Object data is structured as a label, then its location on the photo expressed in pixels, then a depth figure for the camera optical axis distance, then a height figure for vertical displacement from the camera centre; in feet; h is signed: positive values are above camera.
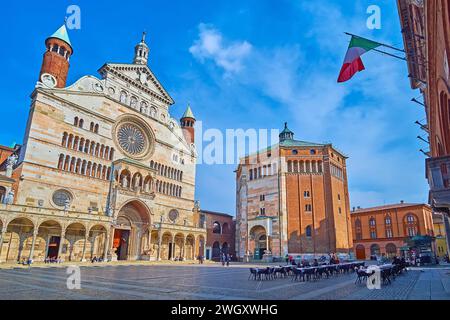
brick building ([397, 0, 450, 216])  28.27 +20.40
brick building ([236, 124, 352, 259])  150.10 +19.20
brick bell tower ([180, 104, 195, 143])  164.76 +65.04
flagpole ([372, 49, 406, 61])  38.27 +24.15
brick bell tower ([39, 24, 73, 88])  108.19 +66.27
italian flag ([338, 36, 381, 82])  38.60 +24.96
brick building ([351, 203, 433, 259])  202.96 +11.59
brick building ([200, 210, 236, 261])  179.42 +3.19
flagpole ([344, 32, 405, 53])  36.92 +24.42
